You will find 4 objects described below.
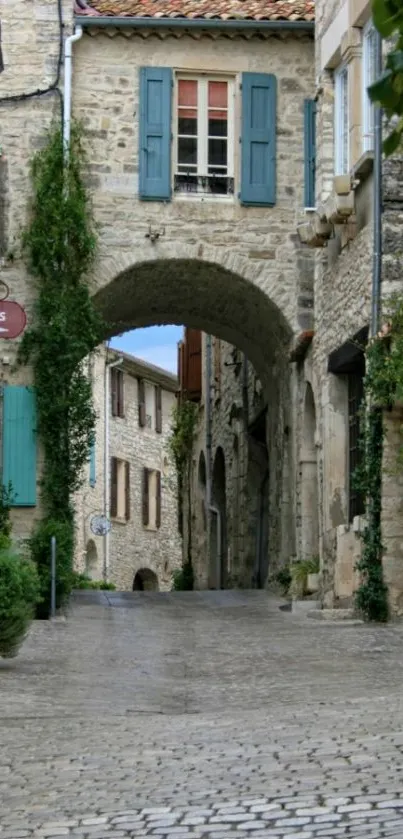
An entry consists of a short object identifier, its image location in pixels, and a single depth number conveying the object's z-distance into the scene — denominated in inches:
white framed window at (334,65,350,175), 768.9
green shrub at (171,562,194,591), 1277.1
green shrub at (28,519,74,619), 749.3
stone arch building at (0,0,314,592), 841.5
